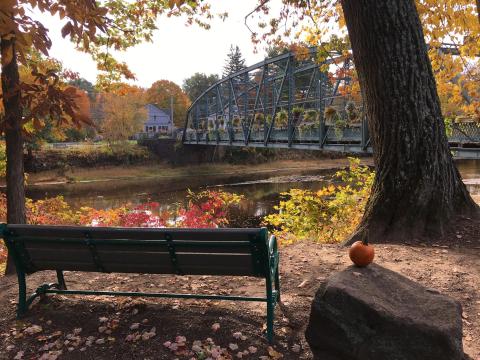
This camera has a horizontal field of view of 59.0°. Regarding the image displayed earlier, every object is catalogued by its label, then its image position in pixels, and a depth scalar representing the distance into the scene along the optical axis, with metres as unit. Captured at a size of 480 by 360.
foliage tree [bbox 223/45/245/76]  74.44
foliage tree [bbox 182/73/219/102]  68.50
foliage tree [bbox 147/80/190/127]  61.97
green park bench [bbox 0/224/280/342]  2.72
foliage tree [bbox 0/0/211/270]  2.70
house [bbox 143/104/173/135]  65.44
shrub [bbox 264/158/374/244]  7.27
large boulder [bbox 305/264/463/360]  2.26
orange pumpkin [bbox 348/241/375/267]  2.70
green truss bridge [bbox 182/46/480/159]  12.45
